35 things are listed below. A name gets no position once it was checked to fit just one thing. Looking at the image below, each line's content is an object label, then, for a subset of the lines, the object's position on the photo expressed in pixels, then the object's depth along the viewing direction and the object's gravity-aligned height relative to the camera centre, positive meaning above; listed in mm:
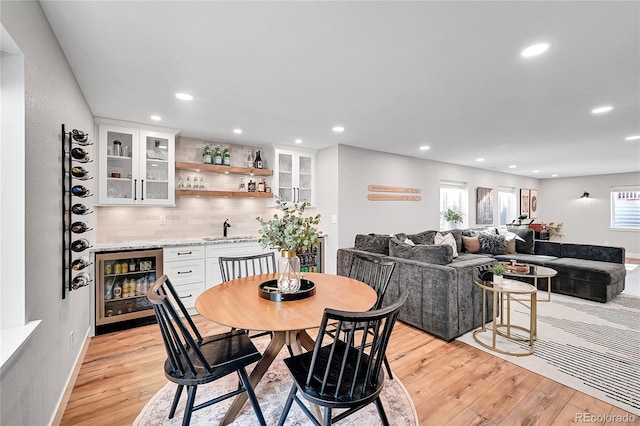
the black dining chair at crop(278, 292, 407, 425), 1275 -854
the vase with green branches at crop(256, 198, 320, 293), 1975 -191
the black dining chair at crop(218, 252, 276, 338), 3816 -772
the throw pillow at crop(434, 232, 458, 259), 4957 -464
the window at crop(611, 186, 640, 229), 7809 +186
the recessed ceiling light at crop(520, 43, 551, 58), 1837 +1089
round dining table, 1538 -588
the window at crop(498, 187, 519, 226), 8024 +238
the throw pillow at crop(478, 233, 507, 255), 5516 -618
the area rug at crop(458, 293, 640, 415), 2158 -1296
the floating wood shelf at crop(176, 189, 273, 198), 3861 +269
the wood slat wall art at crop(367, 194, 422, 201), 4978 +289
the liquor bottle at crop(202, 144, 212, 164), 4160 +834
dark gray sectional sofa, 2920 -785
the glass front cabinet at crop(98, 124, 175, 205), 3316 +561
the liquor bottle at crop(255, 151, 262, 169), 4574 +822
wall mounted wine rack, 1959 +31
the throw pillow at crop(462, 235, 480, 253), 5574 -610
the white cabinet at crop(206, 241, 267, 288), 3713 -568
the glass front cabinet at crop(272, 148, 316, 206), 4617 +622
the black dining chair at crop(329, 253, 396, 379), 2293 -563
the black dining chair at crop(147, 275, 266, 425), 1446 -855
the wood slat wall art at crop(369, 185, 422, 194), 4991 +445
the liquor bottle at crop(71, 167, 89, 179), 2027 +283
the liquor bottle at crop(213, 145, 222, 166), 4195 +811
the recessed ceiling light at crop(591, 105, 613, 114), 2957 +1109
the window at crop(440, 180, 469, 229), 6605 +358
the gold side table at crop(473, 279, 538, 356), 2633 -1054
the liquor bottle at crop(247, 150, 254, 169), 4543 +803
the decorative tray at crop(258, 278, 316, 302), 1880 -552
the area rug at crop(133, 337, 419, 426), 1795 -1312
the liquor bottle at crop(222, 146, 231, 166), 4254 +818
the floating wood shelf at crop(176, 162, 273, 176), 3875 +625
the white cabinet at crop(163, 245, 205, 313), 3455 -722
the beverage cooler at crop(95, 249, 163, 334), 3088 -861
